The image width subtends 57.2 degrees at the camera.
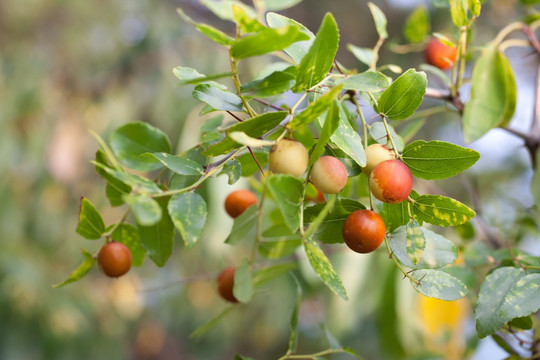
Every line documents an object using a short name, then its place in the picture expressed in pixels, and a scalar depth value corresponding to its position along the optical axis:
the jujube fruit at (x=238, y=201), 0.51
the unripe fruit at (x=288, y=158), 0.32
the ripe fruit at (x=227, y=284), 0.51
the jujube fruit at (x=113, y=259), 0.42
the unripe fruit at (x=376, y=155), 0.37
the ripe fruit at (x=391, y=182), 0.34
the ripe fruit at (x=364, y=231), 0.36
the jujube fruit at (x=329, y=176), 0.34
